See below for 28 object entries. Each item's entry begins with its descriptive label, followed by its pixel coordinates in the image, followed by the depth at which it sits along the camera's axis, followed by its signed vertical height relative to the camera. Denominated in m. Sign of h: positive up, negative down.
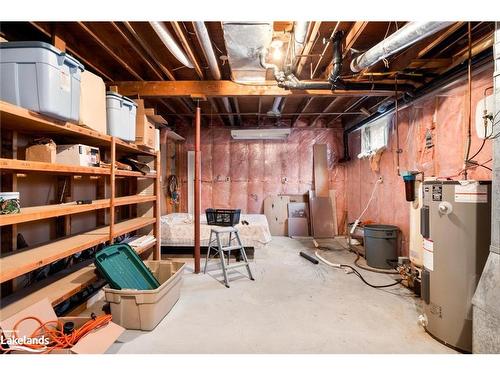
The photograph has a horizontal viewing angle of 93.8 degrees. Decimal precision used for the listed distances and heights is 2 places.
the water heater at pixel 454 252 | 1.60 -0.49
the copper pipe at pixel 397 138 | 3.38 +0.69
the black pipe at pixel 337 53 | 2.26 +1.31
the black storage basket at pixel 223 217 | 3.67 -0.51
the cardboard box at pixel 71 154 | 1.91 +0.26
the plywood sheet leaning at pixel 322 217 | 5.21 -0.72
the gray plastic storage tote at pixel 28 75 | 1.44 +0.69
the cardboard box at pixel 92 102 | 1.91 +0.72
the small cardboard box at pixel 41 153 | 1.71 +0.24
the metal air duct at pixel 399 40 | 1.65 +1.14
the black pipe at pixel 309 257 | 3.55 -1.15
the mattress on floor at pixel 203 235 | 3.71 -0.78
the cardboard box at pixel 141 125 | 2.79 +0.73
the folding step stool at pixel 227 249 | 2.80 -0.80
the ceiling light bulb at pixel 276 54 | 2.31 +1.34
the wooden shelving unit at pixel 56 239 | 1.39 -0.47
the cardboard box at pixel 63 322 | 1.36 -0.93
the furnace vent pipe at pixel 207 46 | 1.84 +1.26
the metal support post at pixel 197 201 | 3.18 -0.21
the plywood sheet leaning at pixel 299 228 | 5.36 -0.99
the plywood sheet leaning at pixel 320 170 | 5.47 +0.35
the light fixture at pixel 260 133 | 5.07 +1.14
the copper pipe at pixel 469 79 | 1.99 +0.93
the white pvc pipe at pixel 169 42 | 1.78 +1.22
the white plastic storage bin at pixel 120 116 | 2.31 +0.72
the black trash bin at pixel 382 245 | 3.19 -0.83
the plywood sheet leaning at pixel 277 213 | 5.45 -0.65
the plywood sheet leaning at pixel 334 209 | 5.39 -0.56
